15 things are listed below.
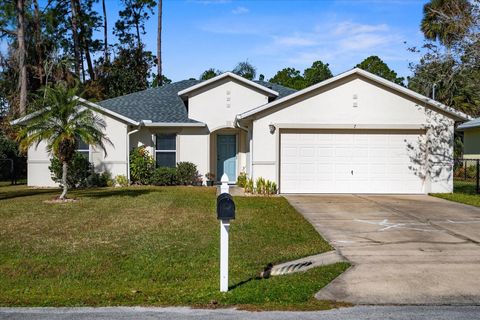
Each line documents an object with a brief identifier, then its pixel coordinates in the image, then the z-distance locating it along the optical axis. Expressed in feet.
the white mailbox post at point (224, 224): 21.20
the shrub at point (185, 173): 71.20
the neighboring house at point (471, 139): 98.78
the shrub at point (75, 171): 67.10
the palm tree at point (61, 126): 49.52
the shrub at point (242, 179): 64.94
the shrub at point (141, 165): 70.23
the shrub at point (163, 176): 70.69
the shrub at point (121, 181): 69.82
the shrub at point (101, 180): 69.56
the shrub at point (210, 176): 72.48
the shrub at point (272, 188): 59.21
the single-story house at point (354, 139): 59.88
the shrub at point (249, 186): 59.82
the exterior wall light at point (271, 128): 59.67
